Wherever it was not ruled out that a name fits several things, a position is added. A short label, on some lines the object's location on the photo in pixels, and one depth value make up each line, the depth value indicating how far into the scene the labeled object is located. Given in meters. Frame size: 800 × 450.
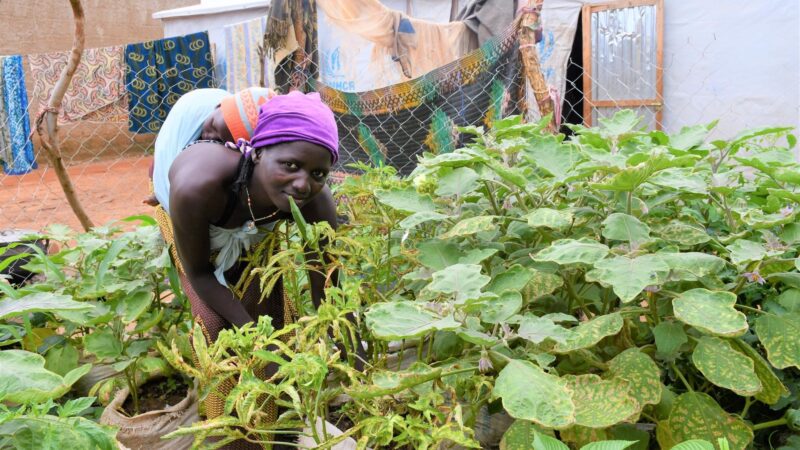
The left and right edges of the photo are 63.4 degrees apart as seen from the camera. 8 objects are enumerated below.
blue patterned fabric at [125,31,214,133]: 7.69
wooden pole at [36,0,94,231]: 2.64
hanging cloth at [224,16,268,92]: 7.47
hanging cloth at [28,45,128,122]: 7.31
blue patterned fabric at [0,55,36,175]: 8.24
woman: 1.36
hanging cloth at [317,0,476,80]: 4.70
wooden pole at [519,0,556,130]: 3.90
